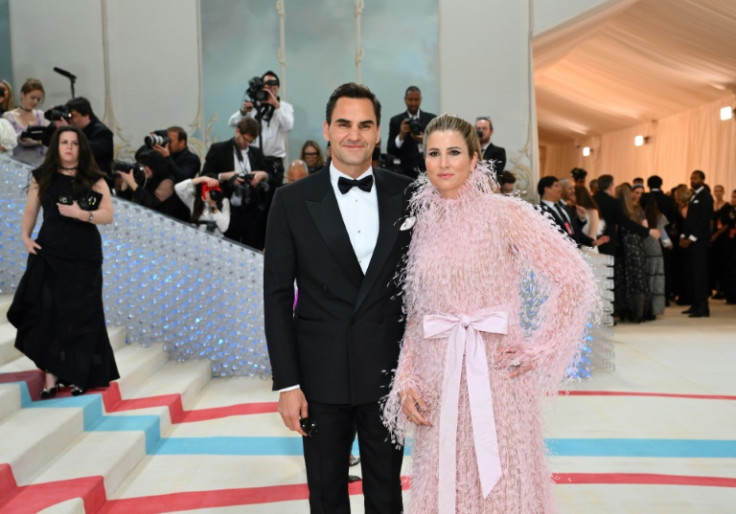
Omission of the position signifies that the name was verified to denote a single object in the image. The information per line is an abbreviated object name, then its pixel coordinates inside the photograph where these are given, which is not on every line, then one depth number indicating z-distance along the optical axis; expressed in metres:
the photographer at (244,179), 6.88
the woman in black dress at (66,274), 4.77
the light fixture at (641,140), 16.53
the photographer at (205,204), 6.96
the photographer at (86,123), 6.62
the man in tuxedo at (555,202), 6.57
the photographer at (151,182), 7.08
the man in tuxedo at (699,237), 10.26
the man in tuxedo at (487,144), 7.40
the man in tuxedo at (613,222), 9.42
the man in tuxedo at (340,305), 2.37
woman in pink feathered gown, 2.37
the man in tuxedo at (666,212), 11.07
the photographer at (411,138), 7.80
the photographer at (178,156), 7.14
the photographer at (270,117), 7.44
